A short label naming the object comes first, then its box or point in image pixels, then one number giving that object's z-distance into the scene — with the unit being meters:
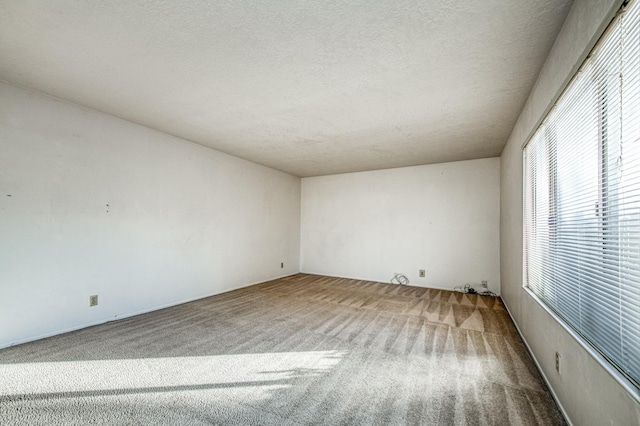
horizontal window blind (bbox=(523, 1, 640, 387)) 1.08
